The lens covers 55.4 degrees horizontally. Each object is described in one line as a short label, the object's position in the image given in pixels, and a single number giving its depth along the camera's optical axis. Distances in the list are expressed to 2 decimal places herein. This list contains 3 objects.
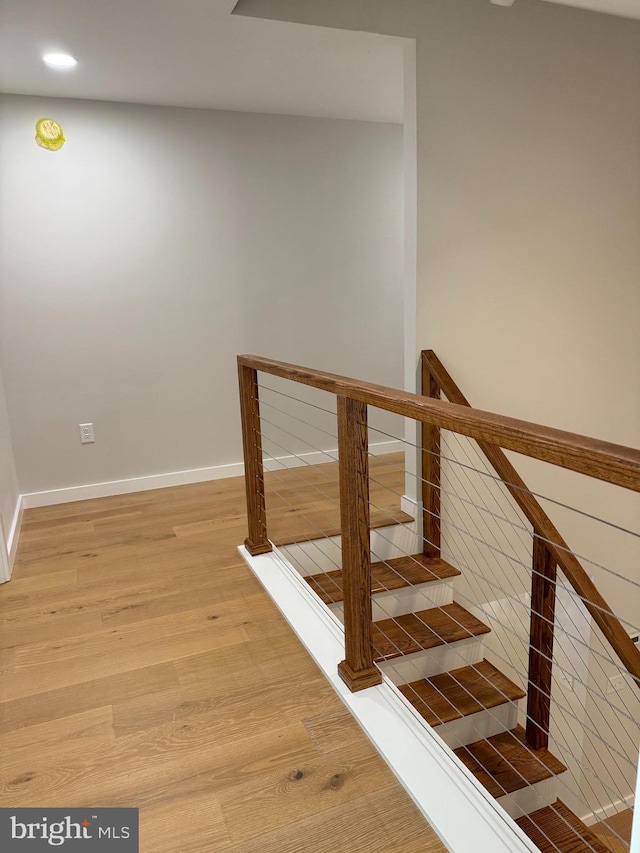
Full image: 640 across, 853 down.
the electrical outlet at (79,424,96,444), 3.61
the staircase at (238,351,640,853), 1.71
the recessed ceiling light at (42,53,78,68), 2.69
